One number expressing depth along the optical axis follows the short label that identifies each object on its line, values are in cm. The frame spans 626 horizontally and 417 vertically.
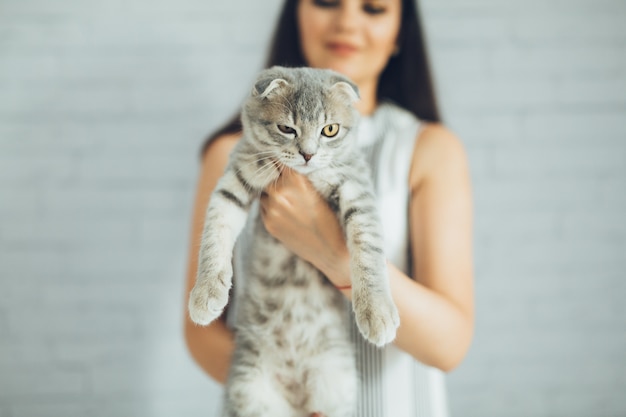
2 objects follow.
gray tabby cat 77
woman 88
